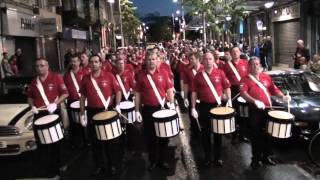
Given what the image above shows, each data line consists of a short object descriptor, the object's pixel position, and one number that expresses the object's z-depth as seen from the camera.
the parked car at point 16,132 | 5.00
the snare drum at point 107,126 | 4.17
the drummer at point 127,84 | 5.77
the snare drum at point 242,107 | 5.51
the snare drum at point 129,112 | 5.22
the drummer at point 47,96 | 4.46
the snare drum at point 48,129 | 4.18
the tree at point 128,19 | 35.40
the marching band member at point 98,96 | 4.47
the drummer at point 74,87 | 5.65
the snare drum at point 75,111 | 5.42
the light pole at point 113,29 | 34.39
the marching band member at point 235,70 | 5.85
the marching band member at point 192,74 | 5.84
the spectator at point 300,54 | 9.07
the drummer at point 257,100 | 4.47
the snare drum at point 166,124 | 4.23
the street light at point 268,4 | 15.48
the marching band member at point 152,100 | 4.55
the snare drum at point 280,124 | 4.08
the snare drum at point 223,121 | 4.27
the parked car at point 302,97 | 4.88
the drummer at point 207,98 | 4.57
